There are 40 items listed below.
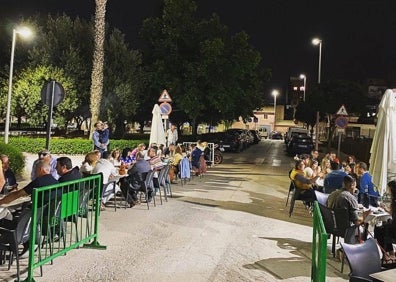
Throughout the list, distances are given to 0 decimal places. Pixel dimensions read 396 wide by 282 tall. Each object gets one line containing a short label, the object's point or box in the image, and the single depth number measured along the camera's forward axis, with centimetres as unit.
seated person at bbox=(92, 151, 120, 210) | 1070
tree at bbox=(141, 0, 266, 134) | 3169
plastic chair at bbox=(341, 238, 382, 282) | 476
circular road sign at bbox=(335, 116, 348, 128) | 2141
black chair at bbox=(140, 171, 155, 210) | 1152
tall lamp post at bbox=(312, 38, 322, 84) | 3914
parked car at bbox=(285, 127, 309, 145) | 4025
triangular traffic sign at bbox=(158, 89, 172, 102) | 1949
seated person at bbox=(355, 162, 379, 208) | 1025
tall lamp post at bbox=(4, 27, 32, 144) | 1964
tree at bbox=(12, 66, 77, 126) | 2667
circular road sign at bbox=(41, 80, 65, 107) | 1068
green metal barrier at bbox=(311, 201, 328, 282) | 424
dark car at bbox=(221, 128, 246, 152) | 3712
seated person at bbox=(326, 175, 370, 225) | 766
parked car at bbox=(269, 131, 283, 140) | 7975
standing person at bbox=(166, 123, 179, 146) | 2262
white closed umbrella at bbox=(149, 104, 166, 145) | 1950
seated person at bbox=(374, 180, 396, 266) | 716
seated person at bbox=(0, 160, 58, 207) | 696
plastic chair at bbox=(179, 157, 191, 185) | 1662
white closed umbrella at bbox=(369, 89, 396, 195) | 1024
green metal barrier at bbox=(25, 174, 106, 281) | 604
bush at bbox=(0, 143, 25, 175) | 1548
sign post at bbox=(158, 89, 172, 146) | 1954
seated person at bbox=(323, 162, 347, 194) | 1039
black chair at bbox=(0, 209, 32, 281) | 592
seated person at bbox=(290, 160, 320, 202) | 1132
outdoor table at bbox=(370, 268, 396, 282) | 408
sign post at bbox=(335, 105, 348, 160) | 2118
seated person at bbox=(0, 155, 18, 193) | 1012
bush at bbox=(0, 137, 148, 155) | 2427
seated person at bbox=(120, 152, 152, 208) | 1145
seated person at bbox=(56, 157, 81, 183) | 801
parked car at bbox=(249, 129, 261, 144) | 5385
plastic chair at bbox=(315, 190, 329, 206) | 924
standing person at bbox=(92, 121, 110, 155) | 1627
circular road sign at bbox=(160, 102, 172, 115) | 1969
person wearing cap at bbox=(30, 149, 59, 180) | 836
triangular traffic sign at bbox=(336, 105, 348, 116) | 2092
